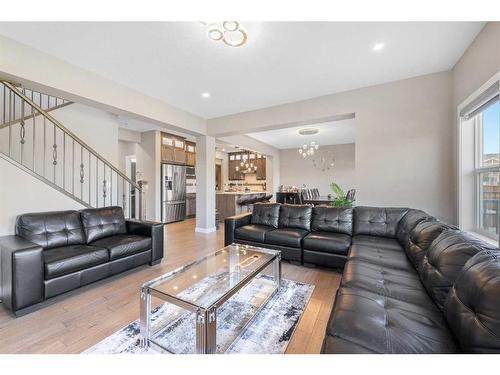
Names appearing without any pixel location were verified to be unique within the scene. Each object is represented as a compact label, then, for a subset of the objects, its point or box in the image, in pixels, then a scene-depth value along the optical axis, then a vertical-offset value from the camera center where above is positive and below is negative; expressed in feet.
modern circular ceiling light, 6.53 +4.98
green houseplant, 12.64 -0.82
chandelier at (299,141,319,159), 22.60 +4.16
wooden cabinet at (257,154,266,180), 30.60 +2.90
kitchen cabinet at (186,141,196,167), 23.99 +3.82
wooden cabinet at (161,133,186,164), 20.78 +3.93
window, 7.14 +0.73
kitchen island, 22.09 -1.70
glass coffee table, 4.33 -2.76
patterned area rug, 4.92 -3.70
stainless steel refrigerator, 20.76 -0.60
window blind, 6.35 +2.87
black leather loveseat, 6.07 -2.27
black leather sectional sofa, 3.13 -2.27
